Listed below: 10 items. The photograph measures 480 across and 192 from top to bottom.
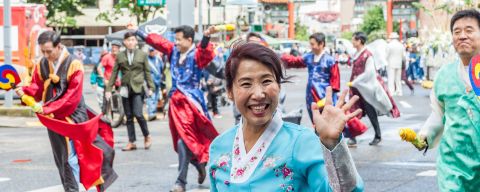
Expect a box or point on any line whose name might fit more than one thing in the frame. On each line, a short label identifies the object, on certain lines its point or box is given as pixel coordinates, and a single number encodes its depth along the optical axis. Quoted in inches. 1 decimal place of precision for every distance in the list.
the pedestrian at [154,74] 762.9
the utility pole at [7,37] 790.5
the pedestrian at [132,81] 551.8
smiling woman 153.7
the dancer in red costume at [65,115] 357.1
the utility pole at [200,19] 795.6
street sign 874.1
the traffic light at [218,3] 703.7
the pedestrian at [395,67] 1187.9
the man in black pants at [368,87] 580.1
